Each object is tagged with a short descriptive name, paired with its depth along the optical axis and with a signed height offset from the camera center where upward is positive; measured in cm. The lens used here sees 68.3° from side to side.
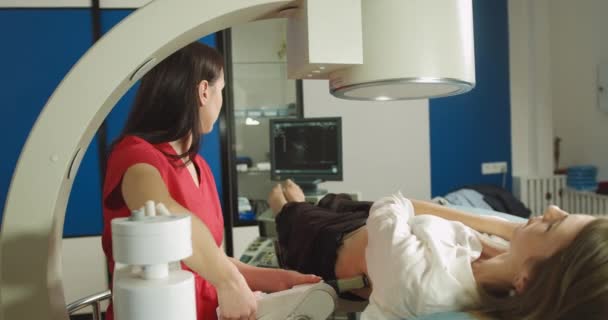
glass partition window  357 +43
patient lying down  86 -28
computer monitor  279 +0
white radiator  367 -43
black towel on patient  156 -31
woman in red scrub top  85 +2
